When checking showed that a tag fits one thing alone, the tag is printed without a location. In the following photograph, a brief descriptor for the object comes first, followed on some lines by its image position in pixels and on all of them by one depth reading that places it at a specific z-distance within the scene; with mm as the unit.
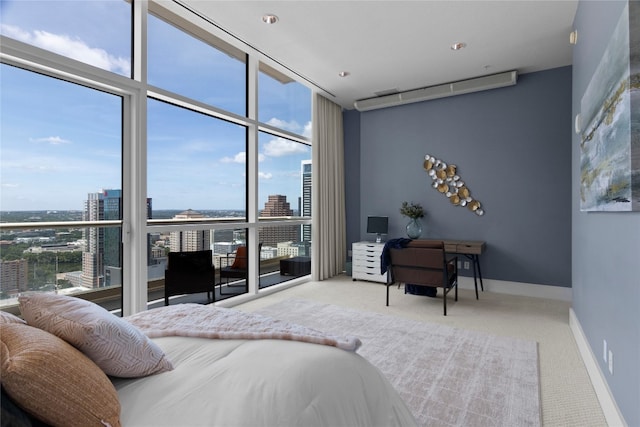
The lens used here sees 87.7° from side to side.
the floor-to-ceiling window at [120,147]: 2455
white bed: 817
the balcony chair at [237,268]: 4242
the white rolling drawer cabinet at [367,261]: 5289
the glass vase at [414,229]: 5223
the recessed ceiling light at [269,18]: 3266
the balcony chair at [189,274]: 3523
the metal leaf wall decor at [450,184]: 4964
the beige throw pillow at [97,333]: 1038
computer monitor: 5473
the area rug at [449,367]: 1882
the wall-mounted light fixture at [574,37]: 3170
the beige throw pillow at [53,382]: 766
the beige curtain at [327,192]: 5484
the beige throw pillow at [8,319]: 1026
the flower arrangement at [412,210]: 5223
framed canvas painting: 1412
